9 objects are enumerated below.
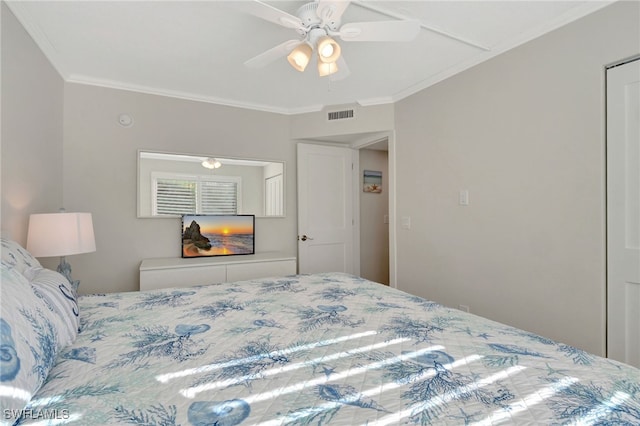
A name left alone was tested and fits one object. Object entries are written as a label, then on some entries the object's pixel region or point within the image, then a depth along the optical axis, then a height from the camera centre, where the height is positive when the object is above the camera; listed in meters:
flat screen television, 3.23 -0.24
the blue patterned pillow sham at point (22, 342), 0.70 -0.34
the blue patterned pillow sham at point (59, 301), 1.09 -0.34
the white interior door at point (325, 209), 3.75 +0.04
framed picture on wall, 4.31 +0.43
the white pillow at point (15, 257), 1.21 -0.18
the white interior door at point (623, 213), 1.71 -0.01
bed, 0.75 -0.49
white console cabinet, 2.76 -0.55
